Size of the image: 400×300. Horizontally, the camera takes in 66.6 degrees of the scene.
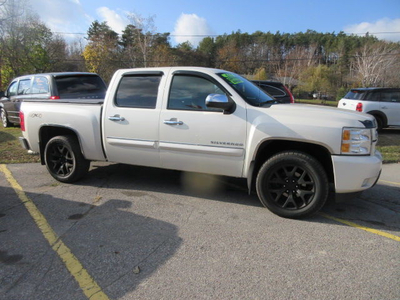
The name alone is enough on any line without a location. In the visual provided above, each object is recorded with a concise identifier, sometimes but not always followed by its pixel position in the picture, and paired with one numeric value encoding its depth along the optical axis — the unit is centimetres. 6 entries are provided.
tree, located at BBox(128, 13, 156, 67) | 4372
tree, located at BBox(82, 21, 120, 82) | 4609
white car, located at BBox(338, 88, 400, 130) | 1123
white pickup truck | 359
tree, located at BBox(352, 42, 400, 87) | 5106
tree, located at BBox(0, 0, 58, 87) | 3128
